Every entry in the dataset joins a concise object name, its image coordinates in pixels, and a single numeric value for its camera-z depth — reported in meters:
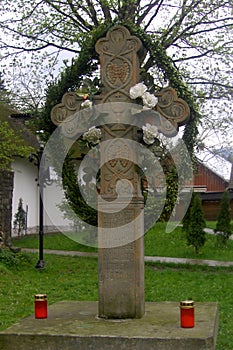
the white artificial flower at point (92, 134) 6.48
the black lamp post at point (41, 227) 12.72
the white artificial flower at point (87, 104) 6.55
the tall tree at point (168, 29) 17.33
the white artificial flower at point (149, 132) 6.27
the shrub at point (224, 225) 17.27
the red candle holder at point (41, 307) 6.14
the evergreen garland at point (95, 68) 7.04
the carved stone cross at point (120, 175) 6.08
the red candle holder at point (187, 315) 5.47
